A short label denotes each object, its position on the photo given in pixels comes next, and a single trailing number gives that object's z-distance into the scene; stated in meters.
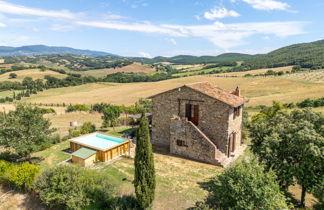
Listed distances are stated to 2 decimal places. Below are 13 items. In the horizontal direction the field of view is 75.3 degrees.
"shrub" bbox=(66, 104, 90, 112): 55.14
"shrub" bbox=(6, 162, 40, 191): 15.45
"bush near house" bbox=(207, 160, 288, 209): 9.82
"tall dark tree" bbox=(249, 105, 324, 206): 11.48
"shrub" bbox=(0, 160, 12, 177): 16.71
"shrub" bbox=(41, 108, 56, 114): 52.36
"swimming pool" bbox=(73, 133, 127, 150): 21.97
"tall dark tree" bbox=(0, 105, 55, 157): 18.08
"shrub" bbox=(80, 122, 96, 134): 28.99
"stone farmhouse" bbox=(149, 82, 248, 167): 19.59
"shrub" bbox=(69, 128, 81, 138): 27.91
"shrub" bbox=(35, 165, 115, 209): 12.96
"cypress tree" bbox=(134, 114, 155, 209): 11.95
